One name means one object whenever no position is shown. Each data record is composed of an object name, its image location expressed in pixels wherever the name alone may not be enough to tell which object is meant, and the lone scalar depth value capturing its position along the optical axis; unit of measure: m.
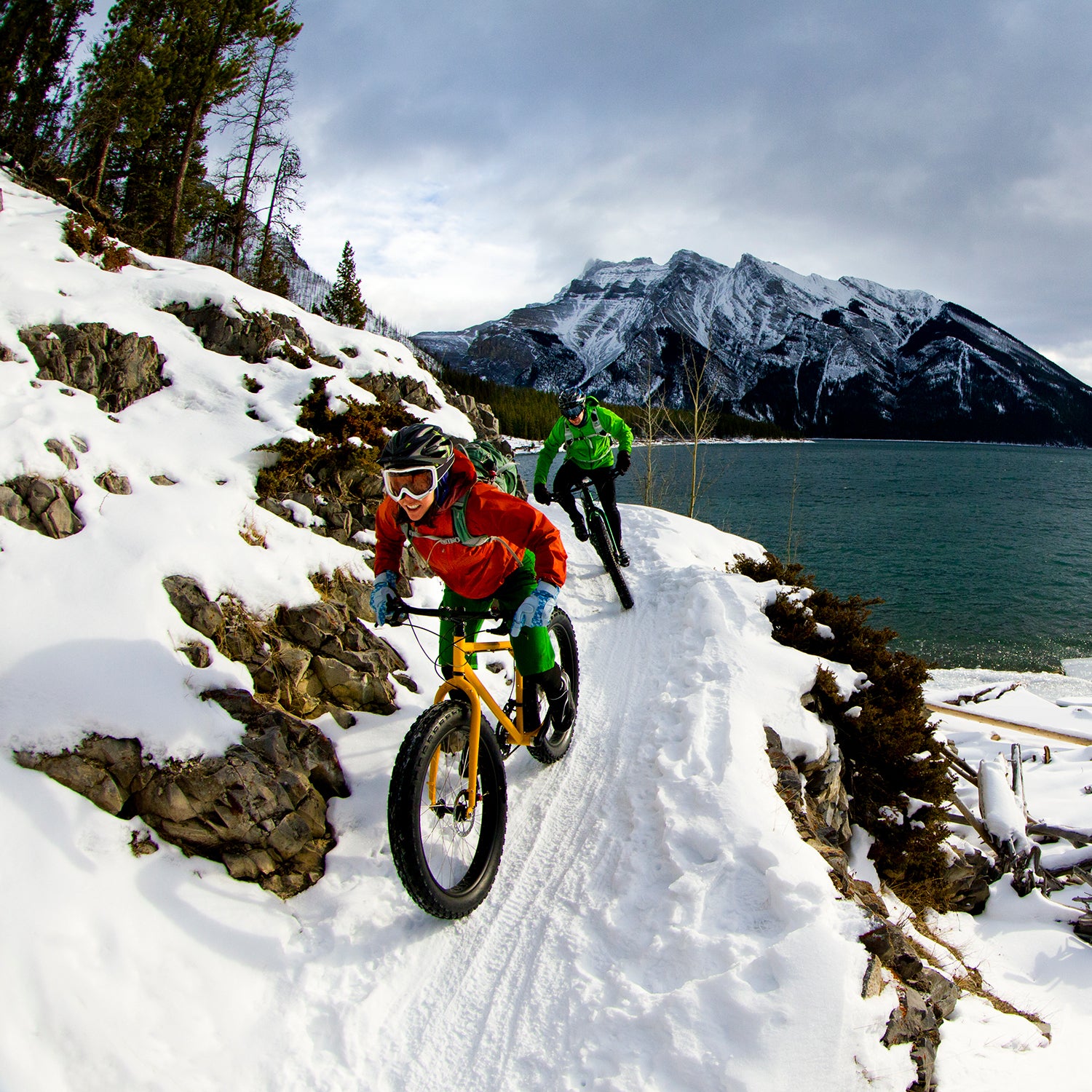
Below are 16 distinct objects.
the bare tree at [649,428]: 19.67
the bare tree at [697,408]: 18.67
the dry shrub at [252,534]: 5.84
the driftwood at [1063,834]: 6.94
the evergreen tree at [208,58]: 17.45
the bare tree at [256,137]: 21.80
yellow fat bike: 3.27
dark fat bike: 8.91
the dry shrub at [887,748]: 5.68
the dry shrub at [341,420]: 7.94
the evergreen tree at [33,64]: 17.61
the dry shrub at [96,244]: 8.77
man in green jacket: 8.90
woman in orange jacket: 3.73
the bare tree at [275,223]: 24.70
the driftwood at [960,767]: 7.57
